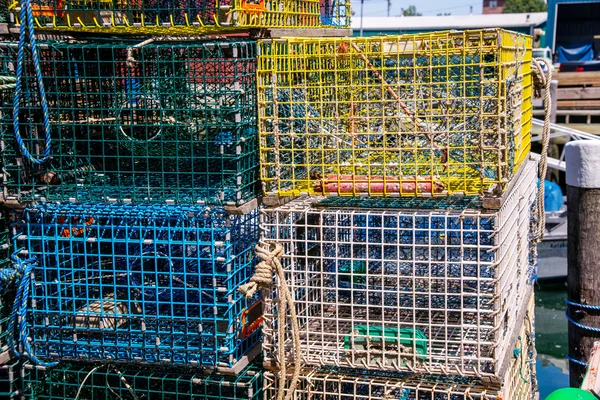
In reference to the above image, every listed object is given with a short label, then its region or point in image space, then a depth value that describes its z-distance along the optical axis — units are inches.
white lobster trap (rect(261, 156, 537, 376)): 144.8
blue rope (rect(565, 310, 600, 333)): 197.3
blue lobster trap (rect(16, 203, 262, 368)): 156.1
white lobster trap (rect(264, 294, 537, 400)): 147.3
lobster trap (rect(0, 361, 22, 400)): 170.2
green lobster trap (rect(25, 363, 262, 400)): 162.4
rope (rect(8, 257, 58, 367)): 163.2
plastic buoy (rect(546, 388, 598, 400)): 158.1
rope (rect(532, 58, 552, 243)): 199.8
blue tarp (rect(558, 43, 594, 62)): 1059.9
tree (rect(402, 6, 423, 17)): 3747.0
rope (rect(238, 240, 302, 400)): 149.1
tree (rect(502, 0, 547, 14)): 2711.6
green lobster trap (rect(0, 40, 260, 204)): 155.6
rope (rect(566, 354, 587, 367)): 199.6
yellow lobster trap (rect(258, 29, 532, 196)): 144.3
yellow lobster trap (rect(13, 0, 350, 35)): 153.6
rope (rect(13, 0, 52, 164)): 157.9
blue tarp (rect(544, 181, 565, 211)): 496.8
